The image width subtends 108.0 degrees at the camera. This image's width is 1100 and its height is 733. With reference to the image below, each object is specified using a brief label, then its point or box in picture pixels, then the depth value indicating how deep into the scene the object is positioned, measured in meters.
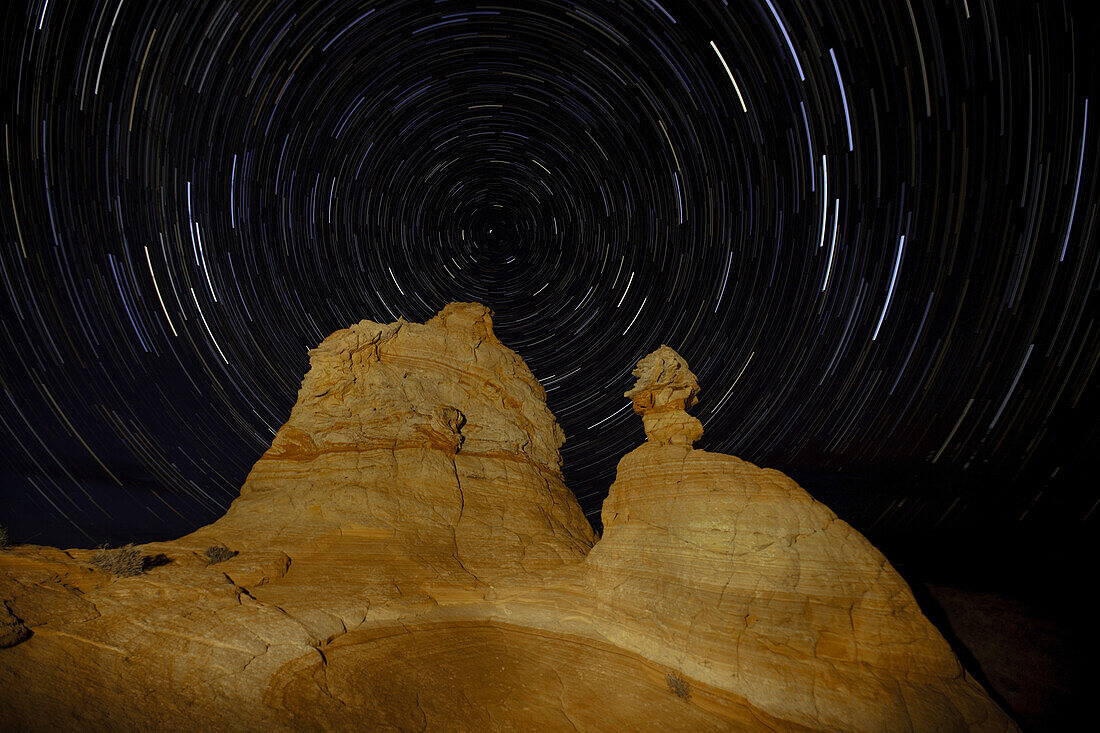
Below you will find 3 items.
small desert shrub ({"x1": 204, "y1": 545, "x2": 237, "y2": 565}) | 11.98
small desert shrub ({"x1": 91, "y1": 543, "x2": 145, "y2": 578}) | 10.46
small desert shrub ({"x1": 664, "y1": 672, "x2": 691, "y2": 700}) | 9.64
